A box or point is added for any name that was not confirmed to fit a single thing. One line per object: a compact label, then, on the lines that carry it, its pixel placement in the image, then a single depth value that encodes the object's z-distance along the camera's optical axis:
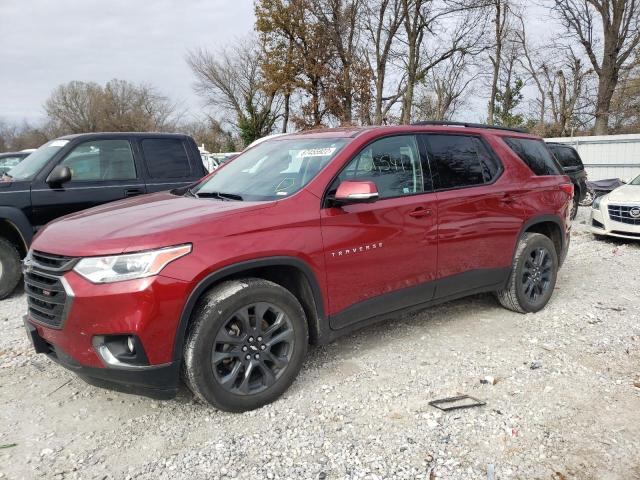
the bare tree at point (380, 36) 21.66
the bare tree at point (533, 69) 32.43
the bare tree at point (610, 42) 21.50
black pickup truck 5.31
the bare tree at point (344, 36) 22.47
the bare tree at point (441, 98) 32.72
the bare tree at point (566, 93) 27.92
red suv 2.53
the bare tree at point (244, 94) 34.59
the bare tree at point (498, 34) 23.60
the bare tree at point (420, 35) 21.03
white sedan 7.91
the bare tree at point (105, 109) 51.75
